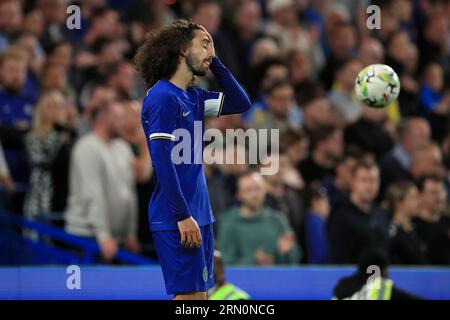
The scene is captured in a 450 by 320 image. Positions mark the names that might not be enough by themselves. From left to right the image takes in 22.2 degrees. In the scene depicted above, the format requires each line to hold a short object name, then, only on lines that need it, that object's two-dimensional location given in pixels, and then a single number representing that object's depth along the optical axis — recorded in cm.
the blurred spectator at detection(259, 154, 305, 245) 1016
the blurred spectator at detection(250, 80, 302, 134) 1106
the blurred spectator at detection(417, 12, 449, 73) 1426
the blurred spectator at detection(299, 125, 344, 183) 1084
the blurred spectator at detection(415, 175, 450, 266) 1019
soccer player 586
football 720
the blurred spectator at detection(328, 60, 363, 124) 1201
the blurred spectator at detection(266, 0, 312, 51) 1305
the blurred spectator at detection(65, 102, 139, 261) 960
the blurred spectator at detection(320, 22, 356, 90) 1280
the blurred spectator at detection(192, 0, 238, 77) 1195
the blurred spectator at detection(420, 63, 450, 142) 1275
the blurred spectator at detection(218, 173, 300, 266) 951
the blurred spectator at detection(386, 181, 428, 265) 981
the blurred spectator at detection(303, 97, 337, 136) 1147
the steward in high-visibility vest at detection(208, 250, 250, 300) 745
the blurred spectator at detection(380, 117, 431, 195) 1107
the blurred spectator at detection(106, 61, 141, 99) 1067
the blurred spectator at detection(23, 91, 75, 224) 959
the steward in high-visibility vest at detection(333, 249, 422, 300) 747
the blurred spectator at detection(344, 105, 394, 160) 1127
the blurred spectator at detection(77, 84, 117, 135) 1008
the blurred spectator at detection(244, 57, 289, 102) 1170
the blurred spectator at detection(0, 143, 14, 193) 943
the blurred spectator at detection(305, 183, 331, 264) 1017
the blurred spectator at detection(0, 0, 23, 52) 1083
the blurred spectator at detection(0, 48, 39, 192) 988
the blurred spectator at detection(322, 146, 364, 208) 1008
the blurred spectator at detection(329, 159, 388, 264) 932
